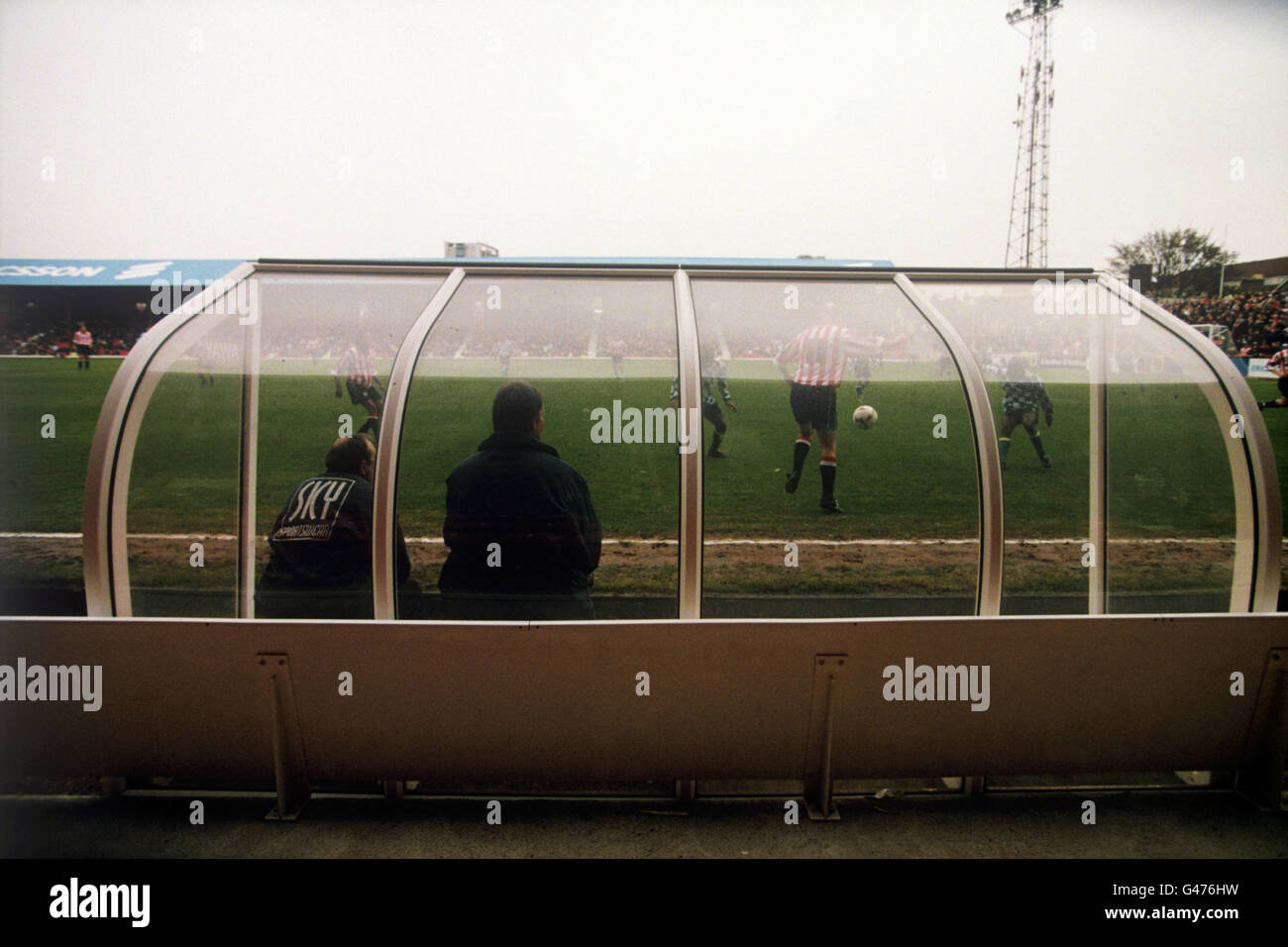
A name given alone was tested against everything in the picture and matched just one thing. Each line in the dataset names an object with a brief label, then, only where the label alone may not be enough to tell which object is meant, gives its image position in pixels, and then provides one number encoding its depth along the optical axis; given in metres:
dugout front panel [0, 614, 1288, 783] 3.00
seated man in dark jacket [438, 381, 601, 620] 3.34
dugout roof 3.25
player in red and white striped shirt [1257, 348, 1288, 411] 20.88
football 5.08
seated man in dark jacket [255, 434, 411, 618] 3.42
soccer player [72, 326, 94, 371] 29.14
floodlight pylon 24.79
